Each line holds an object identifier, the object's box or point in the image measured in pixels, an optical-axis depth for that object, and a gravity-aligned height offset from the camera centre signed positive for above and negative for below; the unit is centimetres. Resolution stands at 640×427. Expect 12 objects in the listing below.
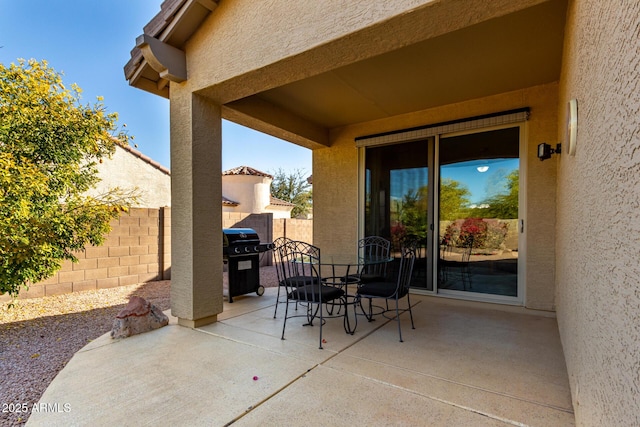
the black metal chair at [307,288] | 315 -86
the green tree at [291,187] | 2612 +178
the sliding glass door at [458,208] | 440 +1
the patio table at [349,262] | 339 -66
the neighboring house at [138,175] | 870 +96
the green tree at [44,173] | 332 +41
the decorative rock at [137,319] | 327 -123
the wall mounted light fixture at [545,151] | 335 +62
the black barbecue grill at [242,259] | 484 -82
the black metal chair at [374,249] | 496 -69
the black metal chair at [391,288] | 316 -85
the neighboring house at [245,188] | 1722 +111
